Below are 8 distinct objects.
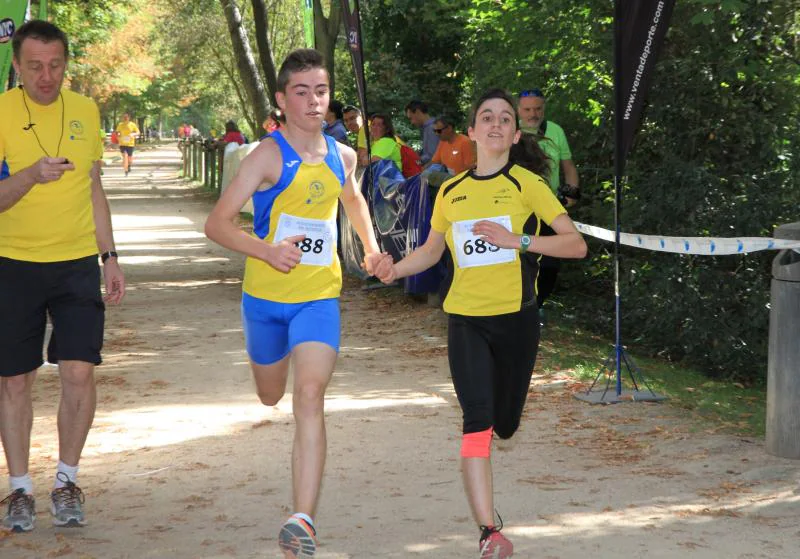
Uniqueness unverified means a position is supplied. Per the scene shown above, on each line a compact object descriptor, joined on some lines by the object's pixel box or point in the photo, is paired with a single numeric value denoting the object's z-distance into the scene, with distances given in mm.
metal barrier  36156
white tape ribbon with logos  7230
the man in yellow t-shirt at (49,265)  5723
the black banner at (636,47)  8547
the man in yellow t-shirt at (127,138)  46144
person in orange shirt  13984
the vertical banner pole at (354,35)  13281
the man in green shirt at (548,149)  10180
